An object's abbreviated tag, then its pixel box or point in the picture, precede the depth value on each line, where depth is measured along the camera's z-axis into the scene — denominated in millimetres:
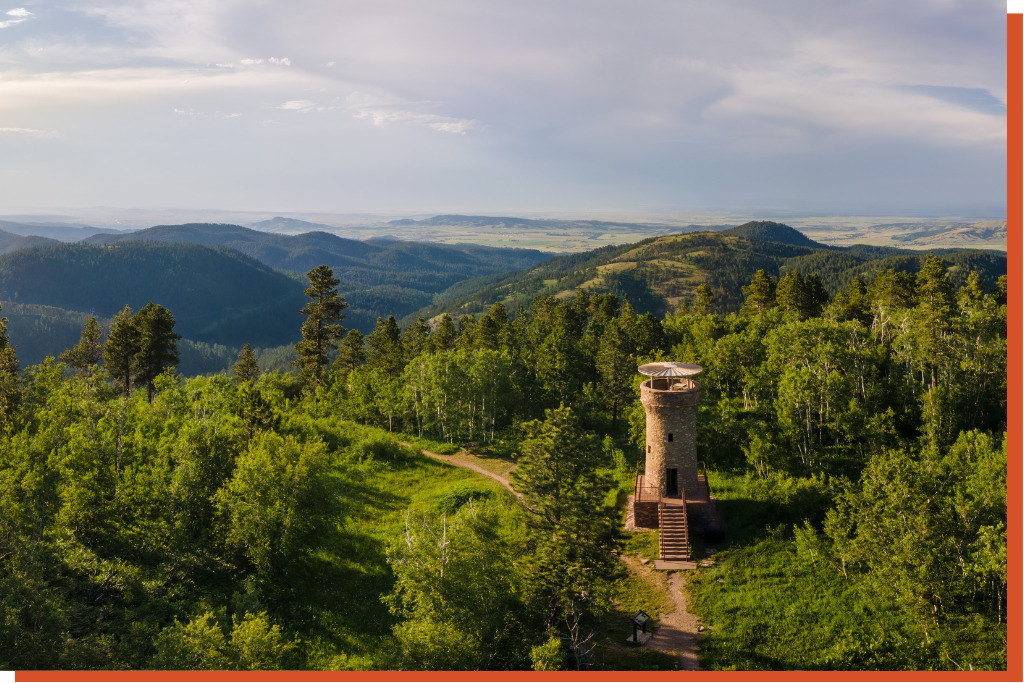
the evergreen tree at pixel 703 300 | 88688
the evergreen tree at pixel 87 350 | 62812
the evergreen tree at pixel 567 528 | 21609
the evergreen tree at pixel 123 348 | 59125
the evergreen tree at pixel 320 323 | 64000
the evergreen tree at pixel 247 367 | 91406
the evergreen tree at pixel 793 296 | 71875
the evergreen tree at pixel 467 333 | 75862
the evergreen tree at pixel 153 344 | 60000
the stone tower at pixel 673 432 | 32312
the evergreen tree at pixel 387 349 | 72456
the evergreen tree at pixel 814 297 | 72812
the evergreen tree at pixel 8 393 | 33691
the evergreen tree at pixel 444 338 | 75625
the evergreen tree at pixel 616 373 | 56938
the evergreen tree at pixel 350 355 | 79562
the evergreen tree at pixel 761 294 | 79500
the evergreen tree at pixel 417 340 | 73625
